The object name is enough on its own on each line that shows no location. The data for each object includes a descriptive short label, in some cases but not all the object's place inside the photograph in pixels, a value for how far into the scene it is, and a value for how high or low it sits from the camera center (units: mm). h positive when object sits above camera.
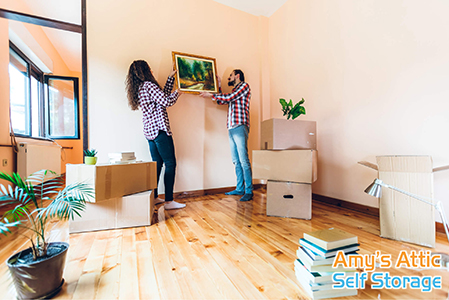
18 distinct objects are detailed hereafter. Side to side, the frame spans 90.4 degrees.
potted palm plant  773 -399
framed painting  2281 +814
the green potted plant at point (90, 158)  1512 -50
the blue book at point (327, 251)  821 -387
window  2889 +825
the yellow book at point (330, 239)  825 -352
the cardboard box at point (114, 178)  1402 -183
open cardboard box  1240 -325
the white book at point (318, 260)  824 -421
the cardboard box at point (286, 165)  1714 -137
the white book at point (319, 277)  818 -478
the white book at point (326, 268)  826 -449
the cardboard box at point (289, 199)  1748 -414
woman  2006 +370
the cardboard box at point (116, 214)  1476 -438
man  2379 +309
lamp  1129 -215
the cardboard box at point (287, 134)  1893 +122
